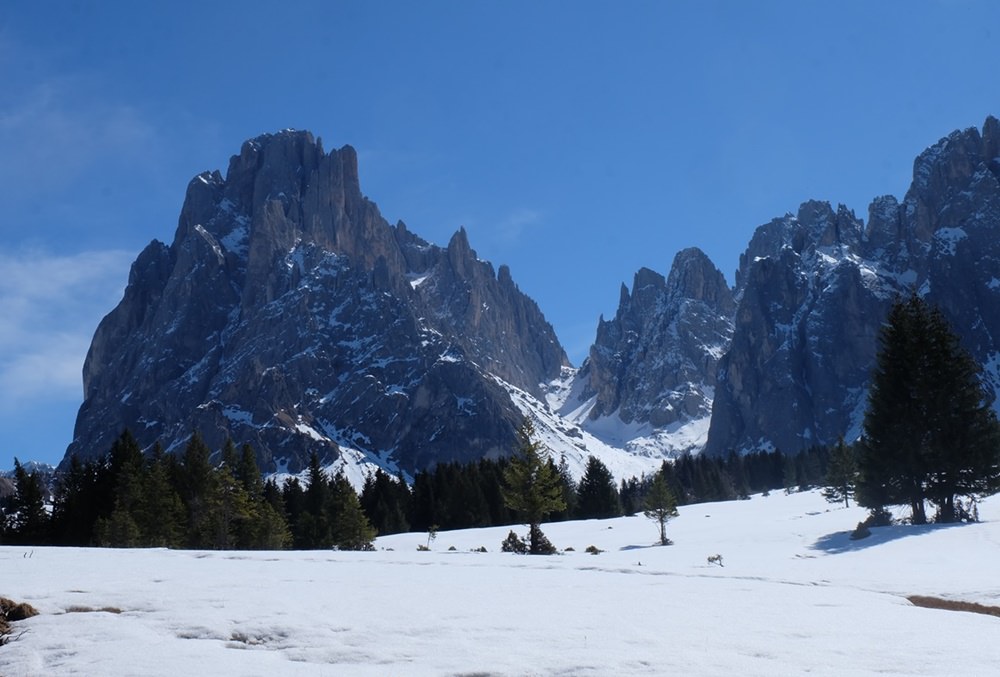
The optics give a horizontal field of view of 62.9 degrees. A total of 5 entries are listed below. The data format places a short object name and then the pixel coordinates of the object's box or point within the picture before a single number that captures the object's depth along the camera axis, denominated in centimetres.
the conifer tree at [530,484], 4403
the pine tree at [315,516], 7881
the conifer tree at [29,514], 6334
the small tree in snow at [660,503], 5481
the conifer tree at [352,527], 6209
